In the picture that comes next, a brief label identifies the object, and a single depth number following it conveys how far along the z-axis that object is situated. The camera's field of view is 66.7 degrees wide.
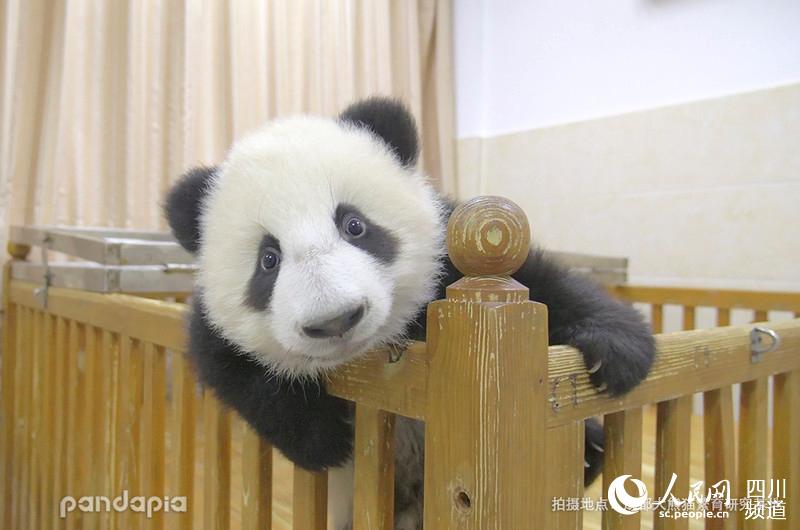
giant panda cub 0.59
